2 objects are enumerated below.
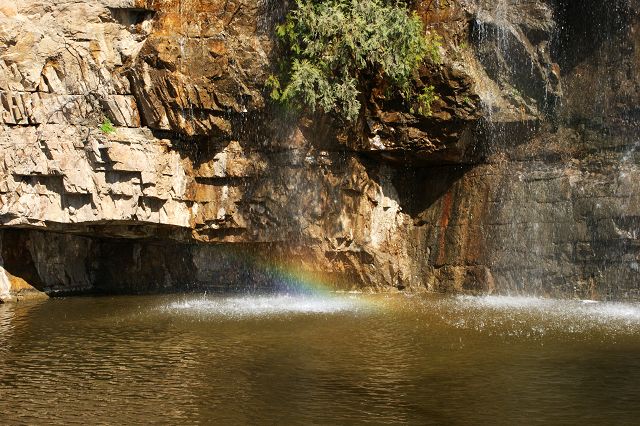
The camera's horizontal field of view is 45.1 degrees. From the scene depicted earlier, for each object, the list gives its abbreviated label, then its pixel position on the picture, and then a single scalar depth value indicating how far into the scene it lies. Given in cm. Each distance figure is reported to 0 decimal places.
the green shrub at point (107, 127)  2106
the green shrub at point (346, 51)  2103
